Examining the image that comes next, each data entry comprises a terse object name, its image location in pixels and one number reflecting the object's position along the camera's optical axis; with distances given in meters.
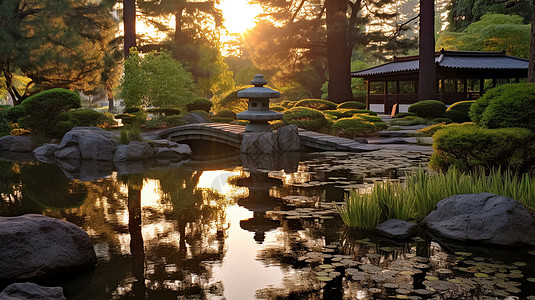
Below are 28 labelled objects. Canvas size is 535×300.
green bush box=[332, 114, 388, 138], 20.84
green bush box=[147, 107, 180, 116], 26.12
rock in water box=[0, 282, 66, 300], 4.30
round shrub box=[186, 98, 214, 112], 31.16
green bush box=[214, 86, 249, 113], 29.12
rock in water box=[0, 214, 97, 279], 5.40
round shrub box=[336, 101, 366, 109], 29.61
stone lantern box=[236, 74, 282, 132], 18.16
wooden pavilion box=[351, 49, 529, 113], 29.98
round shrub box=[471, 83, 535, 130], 9.21
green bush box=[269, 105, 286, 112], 26.92
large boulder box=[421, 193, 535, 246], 6.46
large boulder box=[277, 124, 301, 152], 17.83
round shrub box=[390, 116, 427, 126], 24.10
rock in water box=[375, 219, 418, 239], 6.81
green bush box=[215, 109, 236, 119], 27.31
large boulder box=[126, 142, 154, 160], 16.77
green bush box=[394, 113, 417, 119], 26.16
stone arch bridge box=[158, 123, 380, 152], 17.64
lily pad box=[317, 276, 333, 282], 5.24
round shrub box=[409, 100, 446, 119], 25.61
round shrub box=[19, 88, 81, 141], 21.28
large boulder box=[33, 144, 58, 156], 18.75
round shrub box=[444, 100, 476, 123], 24.73
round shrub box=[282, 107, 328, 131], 22.14
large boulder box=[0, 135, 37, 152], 20.61
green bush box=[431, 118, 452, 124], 24.44
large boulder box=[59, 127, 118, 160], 17.06
